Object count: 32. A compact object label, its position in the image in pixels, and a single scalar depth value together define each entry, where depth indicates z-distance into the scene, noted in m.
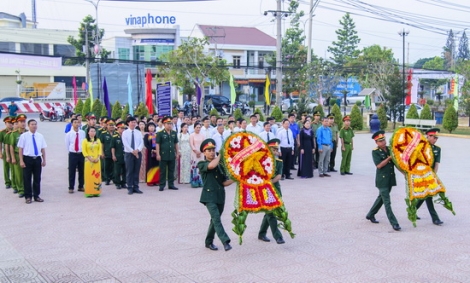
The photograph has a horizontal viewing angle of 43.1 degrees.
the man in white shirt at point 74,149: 12.62
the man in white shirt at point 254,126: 14.87
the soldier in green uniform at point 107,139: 13.69
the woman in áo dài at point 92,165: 12.24
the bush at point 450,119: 28.61
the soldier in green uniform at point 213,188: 7.87
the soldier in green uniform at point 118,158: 13.23
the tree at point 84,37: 56.62
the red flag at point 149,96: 22.78
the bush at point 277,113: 30.14
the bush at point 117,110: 32.56
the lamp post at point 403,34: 33.14
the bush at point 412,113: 29.51
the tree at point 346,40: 74.88
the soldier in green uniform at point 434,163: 9.58
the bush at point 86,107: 36.64
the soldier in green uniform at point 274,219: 8.34
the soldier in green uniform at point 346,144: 15.35
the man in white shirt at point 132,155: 12.79
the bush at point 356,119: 30.91
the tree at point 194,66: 38.50
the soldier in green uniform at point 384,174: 9.24
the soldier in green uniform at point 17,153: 12.16
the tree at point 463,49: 114.00
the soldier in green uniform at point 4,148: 12.70
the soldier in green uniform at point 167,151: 13.11
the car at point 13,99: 48.44
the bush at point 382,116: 30.78
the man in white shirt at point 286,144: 14.89
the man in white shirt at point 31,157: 11.55
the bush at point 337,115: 28.62
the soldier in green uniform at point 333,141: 15.89
